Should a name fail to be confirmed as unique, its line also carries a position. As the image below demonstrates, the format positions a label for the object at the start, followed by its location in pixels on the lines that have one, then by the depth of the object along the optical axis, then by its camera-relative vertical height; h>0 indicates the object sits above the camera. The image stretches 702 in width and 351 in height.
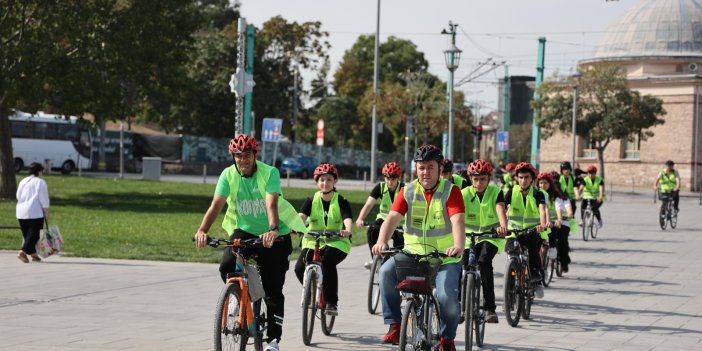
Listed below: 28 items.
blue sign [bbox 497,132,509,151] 56.53 +0.90
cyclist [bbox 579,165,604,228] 24.22 -0.62
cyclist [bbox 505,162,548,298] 12.93 -0.58
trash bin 50.47 -0.80
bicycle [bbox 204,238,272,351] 7.53 -1.04
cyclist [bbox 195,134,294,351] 8.09 -0.45
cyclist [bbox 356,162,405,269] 12.02 -0.39
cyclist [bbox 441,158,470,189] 12.41 -0.16
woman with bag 16.70 -0.90
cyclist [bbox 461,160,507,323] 10.77 -0.56
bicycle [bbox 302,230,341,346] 9.73 -1.20
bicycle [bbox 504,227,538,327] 11.19 -1.24
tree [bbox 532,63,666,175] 61.41 +2.93
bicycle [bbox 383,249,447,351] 7.38 -0.92
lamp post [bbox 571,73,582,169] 58.25 +2.94
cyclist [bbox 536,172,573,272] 15.30 -0.77
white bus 58.25 +0.30
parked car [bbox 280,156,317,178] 64.56 -0.66
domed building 70.94 +4.99
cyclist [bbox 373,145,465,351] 7.75 -0.45
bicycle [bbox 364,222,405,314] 11.95 -1.39
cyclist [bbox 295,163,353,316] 10.34 -0.64
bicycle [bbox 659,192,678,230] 30.22 -1.22
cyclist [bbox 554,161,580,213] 20.16 -0.37
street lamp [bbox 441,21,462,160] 28.16 +2.41
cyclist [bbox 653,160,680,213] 30.52 -0.48
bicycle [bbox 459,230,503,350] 9.34 -1.19
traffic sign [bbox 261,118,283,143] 35.97 +0.75
